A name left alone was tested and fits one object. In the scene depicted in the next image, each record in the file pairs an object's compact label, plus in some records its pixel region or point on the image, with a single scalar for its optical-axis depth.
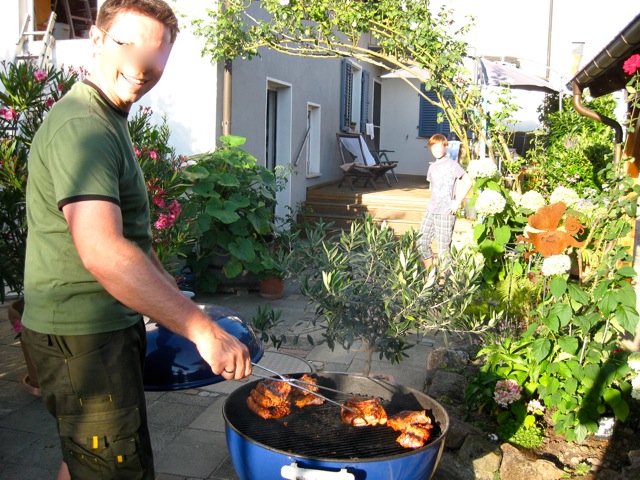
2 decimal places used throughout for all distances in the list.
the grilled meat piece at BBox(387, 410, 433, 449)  2.38
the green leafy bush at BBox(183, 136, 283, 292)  6.65
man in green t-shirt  1.74
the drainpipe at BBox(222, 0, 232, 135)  7.91
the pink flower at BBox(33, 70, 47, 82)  4.27
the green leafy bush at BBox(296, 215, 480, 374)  3.10
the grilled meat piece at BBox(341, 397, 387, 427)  2.58
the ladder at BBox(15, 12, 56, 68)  7.70
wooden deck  10.64
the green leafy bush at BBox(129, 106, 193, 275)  4.54
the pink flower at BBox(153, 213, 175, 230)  4.51
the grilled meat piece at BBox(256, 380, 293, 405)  2.71
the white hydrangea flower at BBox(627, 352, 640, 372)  3.18
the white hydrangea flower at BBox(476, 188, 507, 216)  4.51
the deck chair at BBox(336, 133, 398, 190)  12.50
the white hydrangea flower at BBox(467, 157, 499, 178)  4.93
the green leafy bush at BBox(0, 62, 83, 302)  4.08
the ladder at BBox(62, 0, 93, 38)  9.34
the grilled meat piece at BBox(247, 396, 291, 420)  2.65
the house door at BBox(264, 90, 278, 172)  10.34
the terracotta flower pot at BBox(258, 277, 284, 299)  7.17
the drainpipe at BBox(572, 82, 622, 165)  6.70
